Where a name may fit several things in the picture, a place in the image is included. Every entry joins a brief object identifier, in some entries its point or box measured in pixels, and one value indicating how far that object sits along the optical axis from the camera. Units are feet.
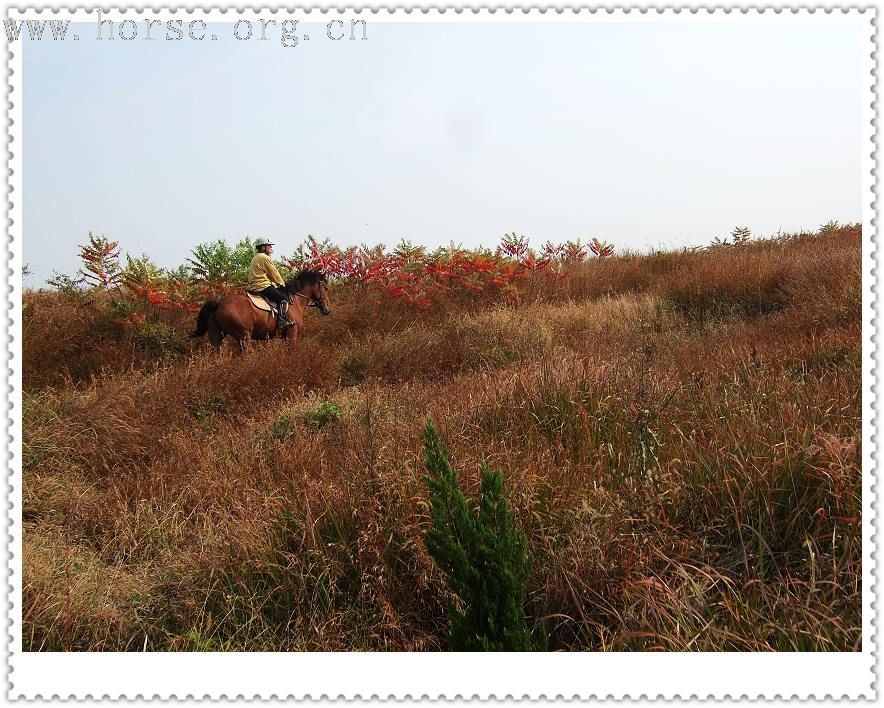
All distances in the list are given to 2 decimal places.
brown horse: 29.96
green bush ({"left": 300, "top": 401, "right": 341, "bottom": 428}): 18.25
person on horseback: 31.30
